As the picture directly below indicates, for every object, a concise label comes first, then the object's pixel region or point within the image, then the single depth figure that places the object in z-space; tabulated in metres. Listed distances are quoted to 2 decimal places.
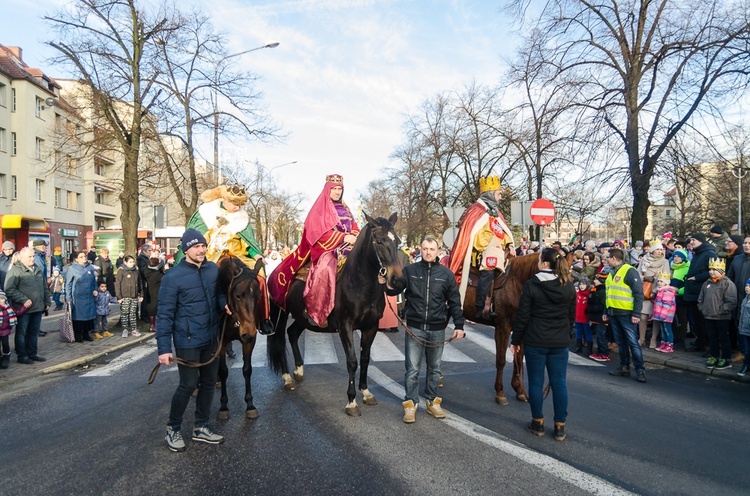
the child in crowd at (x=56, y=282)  15.14
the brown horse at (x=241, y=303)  5.31
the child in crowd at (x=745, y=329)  7.55
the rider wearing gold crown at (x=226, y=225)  6.96
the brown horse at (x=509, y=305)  6.52
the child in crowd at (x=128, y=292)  12.05
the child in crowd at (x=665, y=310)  9.72
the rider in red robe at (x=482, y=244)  7.24
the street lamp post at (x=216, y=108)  18.75
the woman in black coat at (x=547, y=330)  5.27
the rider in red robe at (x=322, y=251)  6.35
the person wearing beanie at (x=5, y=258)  10.66
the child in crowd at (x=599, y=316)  9.51
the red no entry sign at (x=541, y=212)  14.26
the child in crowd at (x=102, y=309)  11.99
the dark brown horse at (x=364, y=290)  5.54
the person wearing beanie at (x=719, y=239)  10.22
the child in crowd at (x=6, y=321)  8.44
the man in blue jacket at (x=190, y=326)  4.77
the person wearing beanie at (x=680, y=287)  10.17
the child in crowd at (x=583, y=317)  9.94
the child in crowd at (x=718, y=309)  8.35
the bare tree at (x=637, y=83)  15.81
